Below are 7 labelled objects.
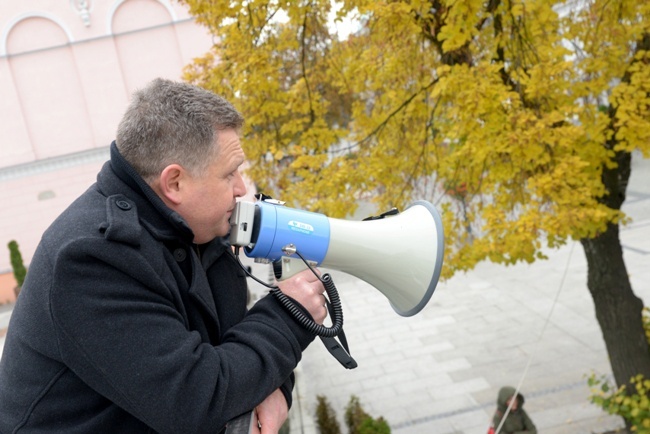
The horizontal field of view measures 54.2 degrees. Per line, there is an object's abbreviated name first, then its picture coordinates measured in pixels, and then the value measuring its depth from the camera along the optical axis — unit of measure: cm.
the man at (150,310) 106
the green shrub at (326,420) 646
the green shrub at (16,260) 1417
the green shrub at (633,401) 515
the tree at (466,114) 390
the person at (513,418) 559
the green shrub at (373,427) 609
